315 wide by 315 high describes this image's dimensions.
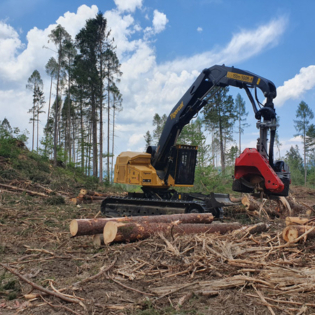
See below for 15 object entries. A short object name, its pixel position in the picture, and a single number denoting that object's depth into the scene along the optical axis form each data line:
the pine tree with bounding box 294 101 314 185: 44.23
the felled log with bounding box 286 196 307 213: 10.93
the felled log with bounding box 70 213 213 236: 6.38
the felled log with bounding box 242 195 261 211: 10.81
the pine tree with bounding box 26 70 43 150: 44.27
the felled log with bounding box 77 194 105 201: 15.09
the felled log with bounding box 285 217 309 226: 6.36
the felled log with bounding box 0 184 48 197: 16.08
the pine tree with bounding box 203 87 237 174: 35.41
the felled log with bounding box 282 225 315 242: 5.64
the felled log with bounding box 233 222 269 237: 6.51
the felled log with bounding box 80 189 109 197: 15.16
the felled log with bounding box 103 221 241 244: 6.22
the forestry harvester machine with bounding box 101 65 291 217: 7.45
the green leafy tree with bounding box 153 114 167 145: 54.19
